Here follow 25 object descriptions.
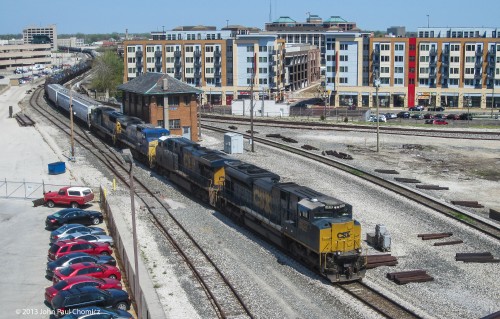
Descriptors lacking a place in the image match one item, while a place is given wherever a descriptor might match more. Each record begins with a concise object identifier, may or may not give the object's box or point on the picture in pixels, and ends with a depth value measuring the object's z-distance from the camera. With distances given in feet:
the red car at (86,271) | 86.07
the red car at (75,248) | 97.04
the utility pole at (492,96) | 342.77
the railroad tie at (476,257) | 96.89
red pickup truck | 133.69
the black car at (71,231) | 106.93
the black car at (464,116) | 300.40
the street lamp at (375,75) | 364.19
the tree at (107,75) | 430.20
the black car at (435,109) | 352.08
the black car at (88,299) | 75.56
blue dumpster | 165.99
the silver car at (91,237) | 102.73
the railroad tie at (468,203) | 134.31
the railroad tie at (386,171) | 167.22
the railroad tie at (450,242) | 104.67
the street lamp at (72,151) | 185.31
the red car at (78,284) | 80.12
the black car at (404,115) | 315.02
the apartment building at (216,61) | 385.91
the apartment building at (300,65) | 439.63
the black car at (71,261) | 90.79
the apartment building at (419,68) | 361.51
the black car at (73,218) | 117.39
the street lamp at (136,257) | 69.97
